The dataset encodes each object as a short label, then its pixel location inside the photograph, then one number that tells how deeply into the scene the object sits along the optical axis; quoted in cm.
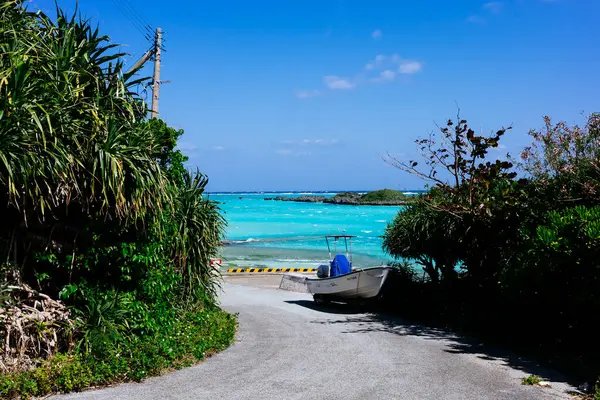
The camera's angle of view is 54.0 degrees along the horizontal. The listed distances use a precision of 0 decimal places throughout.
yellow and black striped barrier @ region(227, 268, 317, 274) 3089
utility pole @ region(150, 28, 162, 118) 1864
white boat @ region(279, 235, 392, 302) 1574
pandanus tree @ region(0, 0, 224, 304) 782
